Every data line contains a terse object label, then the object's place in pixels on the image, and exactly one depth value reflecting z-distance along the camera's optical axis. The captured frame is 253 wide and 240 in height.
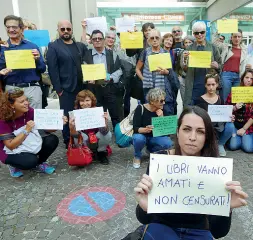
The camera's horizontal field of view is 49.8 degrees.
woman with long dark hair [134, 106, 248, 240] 1.70
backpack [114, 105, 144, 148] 4.21
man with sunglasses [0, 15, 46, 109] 3.96
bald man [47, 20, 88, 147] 4.38
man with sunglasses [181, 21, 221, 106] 4.49
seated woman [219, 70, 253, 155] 4.48
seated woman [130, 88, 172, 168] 3.94
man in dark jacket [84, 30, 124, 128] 4.57
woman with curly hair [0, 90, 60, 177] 3.57
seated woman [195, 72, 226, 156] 4.31
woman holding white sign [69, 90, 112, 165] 4.08
